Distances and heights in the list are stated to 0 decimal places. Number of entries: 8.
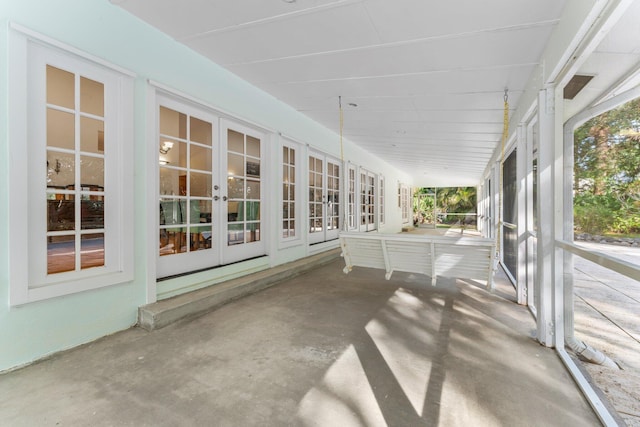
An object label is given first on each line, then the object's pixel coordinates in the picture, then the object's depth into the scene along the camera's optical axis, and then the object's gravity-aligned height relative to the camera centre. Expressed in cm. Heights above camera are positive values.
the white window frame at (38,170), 184 +32
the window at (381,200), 948 +41
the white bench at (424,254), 282 -48
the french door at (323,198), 570 +31
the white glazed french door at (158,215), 273 -3
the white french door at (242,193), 359 +27
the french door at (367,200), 796 +35
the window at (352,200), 721 +32
